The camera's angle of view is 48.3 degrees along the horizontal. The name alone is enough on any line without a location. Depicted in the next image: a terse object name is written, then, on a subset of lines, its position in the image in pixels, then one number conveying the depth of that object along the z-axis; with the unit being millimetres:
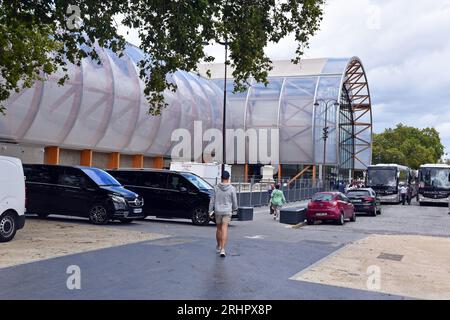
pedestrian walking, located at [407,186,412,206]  39219
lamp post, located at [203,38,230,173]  11519
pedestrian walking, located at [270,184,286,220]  21609
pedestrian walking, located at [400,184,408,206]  37206
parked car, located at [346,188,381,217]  25516
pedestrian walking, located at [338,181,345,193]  45275
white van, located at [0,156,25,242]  11136
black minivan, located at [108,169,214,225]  17562
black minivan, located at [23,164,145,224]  16094
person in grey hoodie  10062
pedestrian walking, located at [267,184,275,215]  31172
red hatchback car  20031
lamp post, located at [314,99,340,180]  56331
